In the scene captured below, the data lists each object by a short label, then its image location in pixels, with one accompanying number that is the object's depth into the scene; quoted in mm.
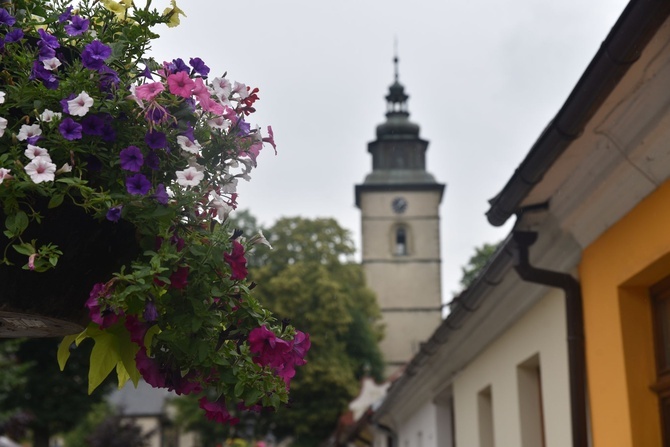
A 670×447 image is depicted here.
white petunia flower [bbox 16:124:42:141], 2496
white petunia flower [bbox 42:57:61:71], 2576
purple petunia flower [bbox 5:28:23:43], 2568
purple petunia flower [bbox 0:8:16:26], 2584
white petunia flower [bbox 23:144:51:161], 2461
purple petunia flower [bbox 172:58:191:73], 2770
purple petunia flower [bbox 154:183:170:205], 2586
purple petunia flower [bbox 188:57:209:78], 2820
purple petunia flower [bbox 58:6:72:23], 2711
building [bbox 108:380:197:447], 70062
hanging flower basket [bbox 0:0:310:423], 2510
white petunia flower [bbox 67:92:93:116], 2516
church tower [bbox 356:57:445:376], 65062
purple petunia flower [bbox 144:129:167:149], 2627
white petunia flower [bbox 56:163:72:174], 2494
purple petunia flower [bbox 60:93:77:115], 2537
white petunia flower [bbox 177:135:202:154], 2674
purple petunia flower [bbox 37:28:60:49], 2600
